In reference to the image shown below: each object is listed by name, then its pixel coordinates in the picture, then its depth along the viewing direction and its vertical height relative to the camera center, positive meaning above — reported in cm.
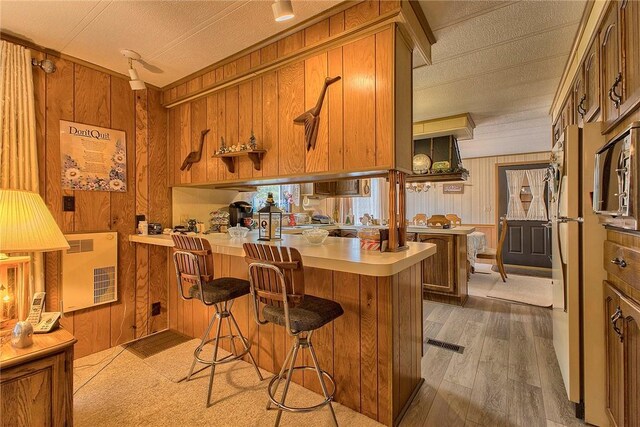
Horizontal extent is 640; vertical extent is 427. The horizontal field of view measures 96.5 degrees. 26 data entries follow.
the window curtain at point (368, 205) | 516 +10
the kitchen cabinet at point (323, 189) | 374 +29
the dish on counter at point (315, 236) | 209 -19
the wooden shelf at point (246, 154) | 230 +47
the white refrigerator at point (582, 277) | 159 -41
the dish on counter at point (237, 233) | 253 -19
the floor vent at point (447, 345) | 254 -125
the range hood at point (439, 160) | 404 +71
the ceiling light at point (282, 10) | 140 +99
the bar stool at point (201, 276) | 182 -41
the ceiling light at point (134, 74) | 230 +115
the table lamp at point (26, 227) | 137 -6
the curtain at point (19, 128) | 198 +62
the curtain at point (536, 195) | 612 +27
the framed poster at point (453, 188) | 705 +52
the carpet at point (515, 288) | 395 -127
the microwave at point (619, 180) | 108 +12
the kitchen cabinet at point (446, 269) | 364 -79
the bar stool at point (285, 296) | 139 -43
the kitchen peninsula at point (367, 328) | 161 -73
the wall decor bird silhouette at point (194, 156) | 276 +55
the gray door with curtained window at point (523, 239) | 603 -68
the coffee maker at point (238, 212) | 324 -1
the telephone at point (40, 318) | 142 -54
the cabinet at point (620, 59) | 117 +68
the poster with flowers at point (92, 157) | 235 +49
